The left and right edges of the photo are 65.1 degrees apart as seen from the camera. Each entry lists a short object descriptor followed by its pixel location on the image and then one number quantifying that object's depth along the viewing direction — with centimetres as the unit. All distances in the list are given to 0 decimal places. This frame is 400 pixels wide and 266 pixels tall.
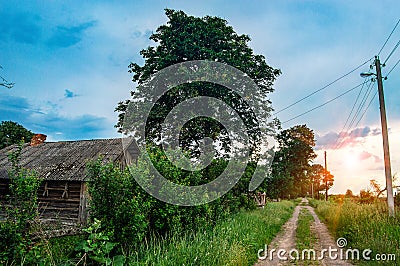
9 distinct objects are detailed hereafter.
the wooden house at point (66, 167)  1911
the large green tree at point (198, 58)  1638
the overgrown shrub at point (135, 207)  602
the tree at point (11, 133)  3922
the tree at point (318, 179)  6791
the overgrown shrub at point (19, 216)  449
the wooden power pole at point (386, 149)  1256
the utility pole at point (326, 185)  3832
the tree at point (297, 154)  4513
